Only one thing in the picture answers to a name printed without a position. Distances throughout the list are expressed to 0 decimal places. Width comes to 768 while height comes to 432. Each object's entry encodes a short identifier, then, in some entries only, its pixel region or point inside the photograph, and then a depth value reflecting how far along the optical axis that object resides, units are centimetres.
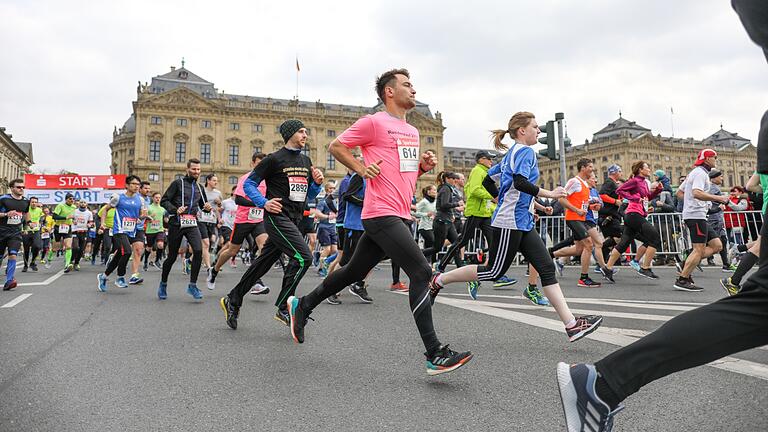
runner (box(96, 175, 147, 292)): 952
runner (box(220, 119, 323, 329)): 530
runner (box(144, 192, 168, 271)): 1304
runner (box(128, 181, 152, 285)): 1003
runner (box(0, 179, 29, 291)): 983
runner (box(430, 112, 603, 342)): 479
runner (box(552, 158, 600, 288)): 856
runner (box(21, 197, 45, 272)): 1422
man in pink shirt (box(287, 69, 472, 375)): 348
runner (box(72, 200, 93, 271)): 1502
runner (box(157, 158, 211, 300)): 754
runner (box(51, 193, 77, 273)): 1708
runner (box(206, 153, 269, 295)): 828
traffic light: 1348
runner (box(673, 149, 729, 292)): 762
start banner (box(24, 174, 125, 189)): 3425
